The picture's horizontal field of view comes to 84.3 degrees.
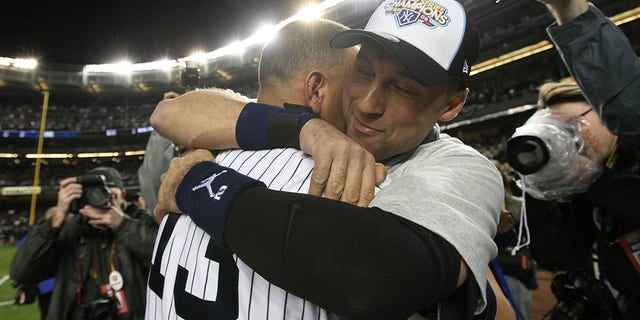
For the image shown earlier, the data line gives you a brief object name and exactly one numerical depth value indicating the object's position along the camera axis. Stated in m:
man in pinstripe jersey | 0.84
